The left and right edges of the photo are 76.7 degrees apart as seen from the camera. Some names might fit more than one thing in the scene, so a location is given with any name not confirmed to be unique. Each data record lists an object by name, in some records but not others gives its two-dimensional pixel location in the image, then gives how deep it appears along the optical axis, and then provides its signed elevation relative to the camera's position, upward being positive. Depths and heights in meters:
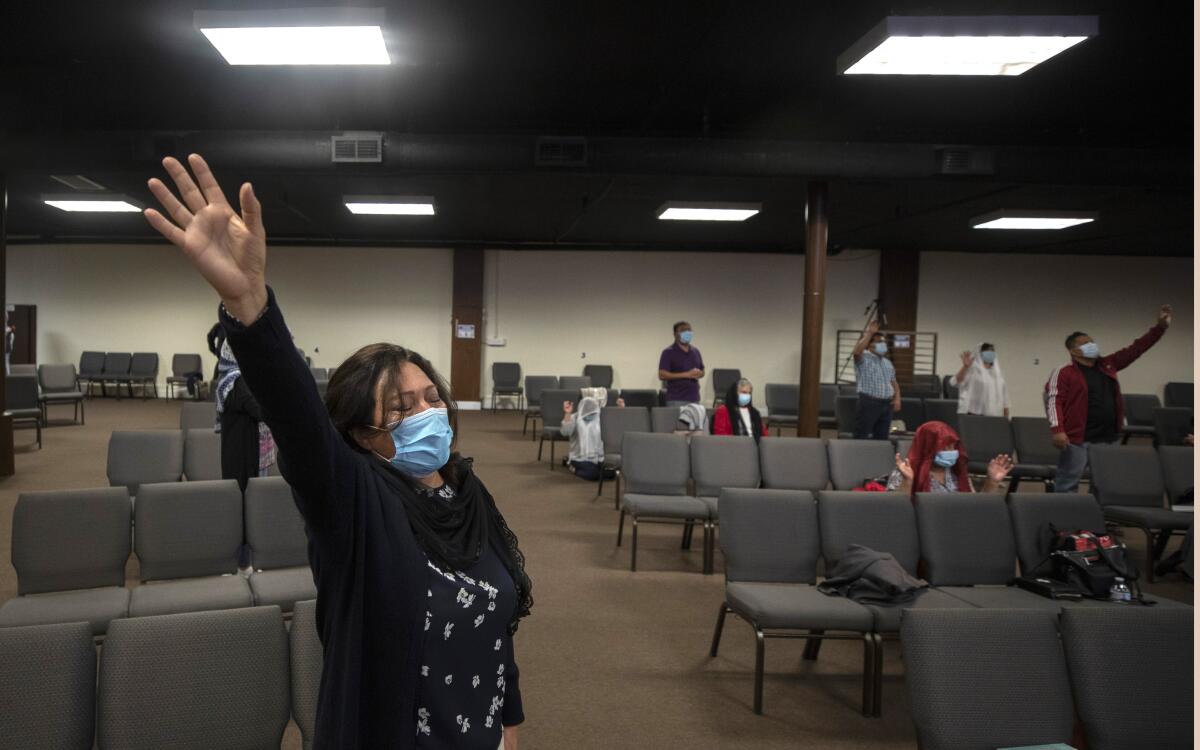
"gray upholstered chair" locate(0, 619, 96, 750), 1.93 -0.83
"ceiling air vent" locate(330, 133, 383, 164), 7.02 +2.08
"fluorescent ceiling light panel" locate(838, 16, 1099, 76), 4.20 +1.95
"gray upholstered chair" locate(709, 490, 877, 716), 3.72 -0.84
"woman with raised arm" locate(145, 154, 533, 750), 0.95 -0.26
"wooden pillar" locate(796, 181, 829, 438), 7.66 +0.76
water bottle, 3.49 -0.99
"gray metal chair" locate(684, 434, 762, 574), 5.52 -0.65
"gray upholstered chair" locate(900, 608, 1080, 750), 2.25 -0.91
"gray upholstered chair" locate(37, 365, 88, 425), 11.40 -0.26
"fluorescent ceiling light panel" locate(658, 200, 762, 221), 10.15 +2.28
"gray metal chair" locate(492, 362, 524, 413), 15.01 -0.12
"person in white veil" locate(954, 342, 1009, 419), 9.27 -0.11
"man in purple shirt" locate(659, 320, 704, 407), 8.29 +0.07
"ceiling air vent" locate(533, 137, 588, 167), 7.16 +2.10
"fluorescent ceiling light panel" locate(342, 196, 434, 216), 10.23 +2.35
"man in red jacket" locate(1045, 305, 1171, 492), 5.80 -0.18
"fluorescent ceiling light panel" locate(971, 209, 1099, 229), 10.32 +2.28
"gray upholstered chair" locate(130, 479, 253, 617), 3.49 -0.79
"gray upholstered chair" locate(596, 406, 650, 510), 7.29 -0.48
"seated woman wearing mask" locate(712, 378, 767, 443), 6.54 -0.34
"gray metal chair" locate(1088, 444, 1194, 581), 5.62 -0.74
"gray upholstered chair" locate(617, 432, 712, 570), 5.52 -0.67
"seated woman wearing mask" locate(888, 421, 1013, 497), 4.29 -0.51
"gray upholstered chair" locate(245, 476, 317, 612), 3.67 -0.78
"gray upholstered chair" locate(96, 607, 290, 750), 2.01 -0.85
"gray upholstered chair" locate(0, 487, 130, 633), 3.26 -0.80
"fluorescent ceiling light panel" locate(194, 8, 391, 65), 4.25 +1.99
